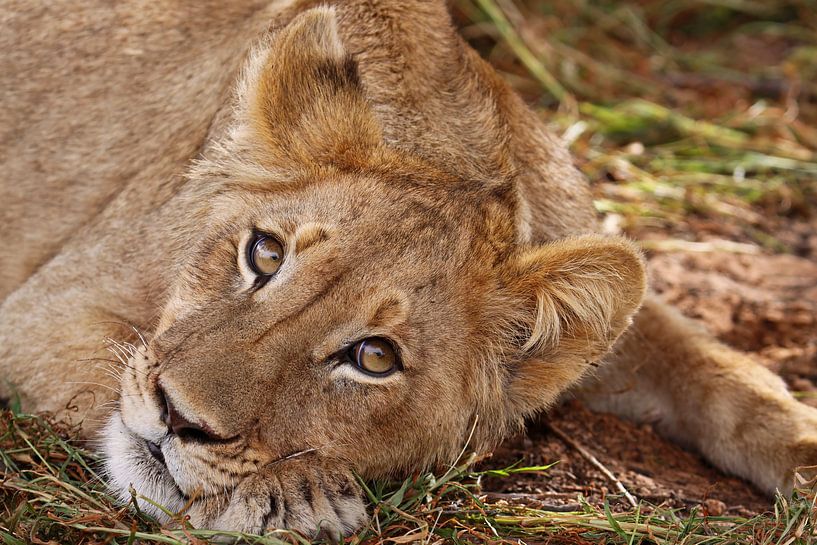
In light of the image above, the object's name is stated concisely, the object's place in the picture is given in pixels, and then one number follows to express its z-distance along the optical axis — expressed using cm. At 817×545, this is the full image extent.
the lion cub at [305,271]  691
